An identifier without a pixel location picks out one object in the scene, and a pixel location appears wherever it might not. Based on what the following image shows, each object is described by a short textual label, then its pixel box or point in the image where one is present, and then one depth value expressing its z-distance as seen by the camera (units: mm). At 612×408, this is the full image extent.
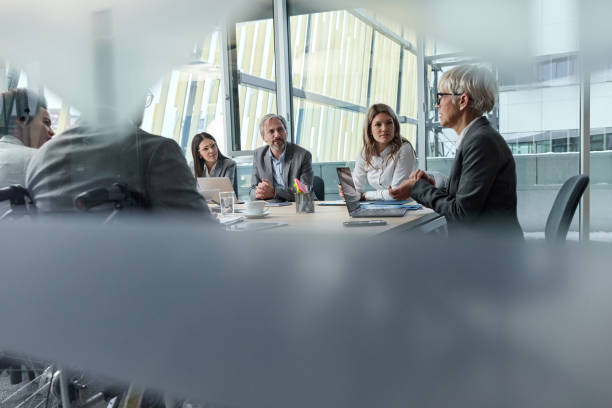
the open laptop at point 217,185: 2027
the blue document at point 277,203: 2805
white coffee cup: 2090
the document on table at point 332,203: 2695
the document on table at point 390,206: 2203
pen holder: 2239
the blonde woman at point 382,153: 3275
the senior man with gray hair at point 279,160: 3766
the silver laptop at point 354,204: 1883
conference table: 1646
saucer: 2029
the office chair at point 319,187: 3829
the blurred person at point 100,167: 663
